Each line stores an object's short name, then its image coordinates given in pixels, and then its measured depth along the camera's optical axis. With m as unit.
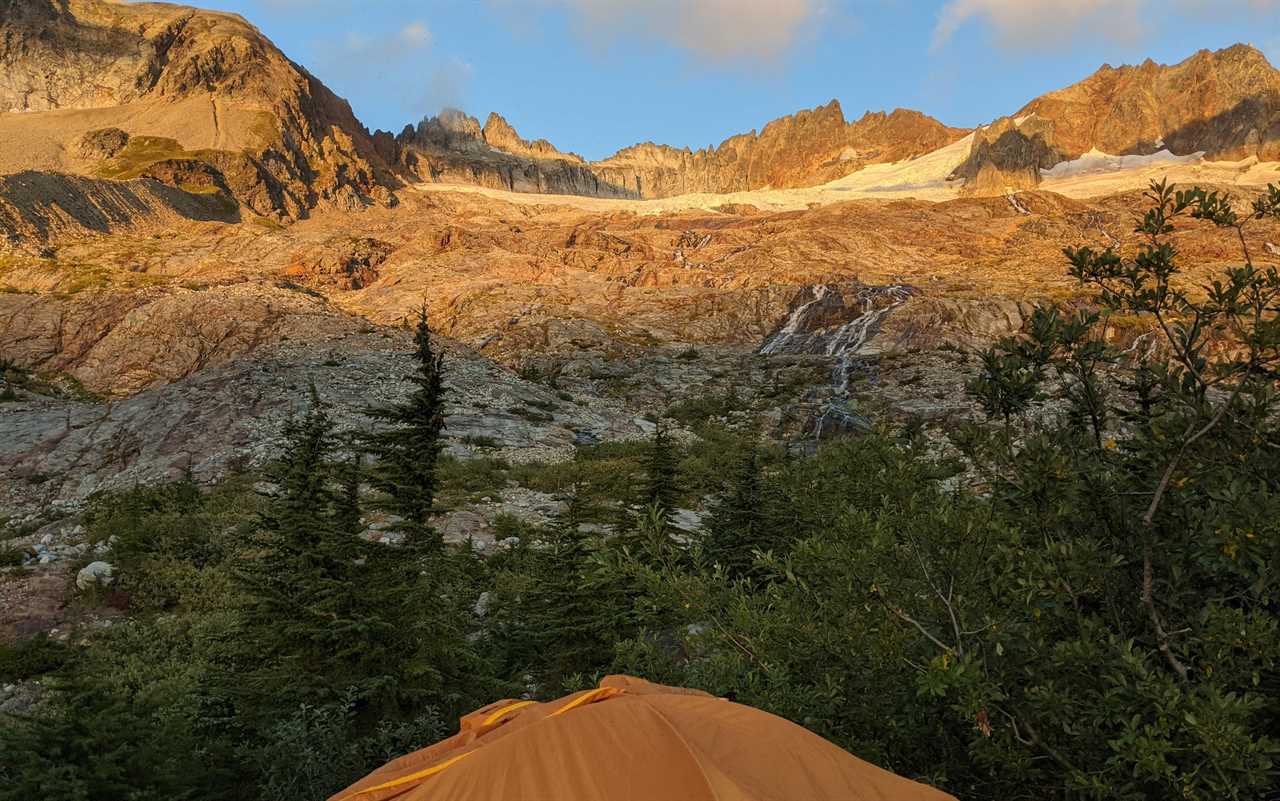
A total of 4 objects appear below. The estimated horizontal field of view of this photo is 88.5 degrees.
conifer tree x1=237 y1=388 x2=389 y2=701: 7.47
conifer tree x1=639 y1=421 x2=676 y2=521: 16.08
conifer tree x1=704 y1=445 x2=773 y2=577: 12.97
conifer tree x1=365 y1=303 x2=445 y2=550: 11.46
